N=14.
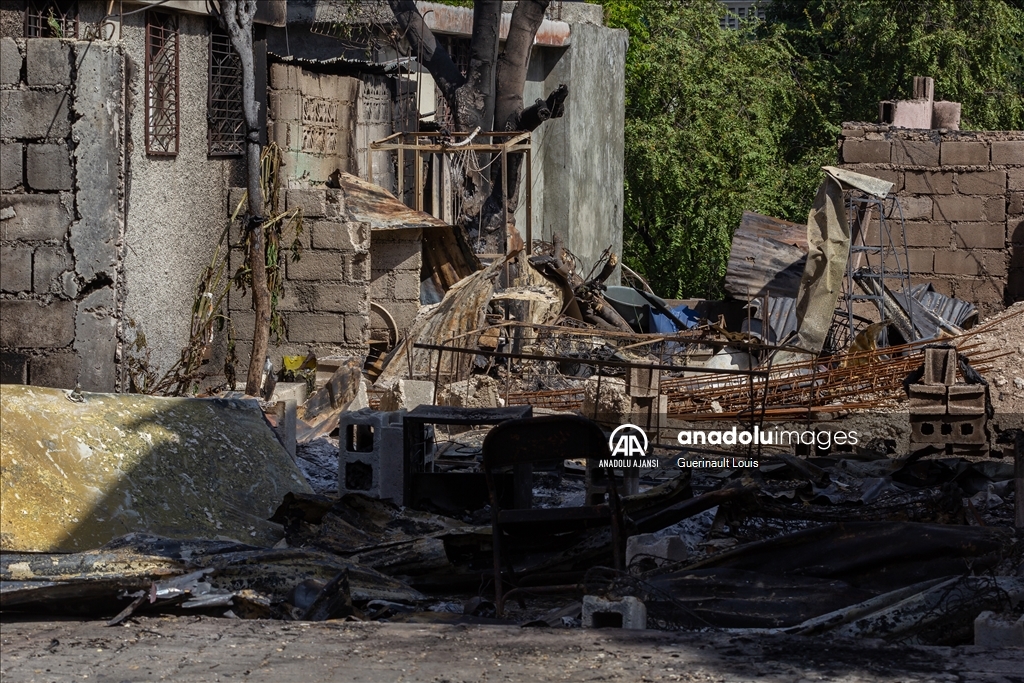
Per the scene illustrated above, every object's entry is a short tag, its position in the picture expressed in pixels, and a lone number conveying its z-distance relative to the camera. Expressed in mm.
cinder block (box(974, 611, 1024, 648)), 8312
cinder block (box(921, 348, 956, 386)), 18453
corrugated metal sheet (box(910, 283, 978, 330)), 27672
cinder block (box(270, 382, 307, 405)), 19942
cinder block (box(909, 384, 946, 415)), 18125
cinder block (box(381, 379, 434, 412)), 18437
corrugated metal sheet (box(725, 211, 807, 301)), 30734
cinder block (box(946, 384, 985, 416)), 18000
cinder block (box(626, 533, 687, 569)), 10617
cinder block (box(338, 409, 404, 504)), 13734
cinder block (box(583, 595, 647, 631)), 9031
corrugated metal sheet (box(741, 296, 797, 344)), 29031
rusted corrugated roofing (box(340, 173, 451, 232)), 23562
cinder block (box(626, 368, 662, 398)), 18812
